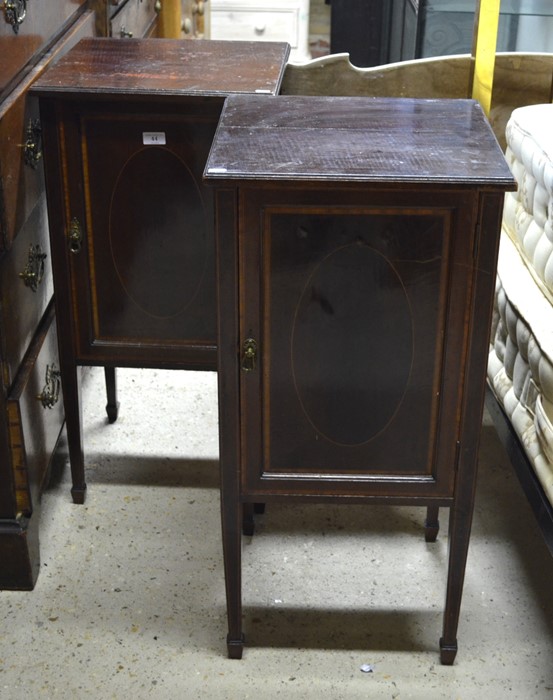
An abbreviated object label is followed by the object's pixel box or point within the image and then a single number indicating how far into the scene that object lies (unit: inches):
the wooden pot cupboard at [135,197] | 74.0
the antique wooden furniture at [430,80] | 95.3
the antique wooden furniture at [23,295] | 70.9
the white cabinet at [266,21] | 188.5
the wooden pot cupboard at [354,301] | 57.3
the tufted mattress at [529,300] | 72.1
